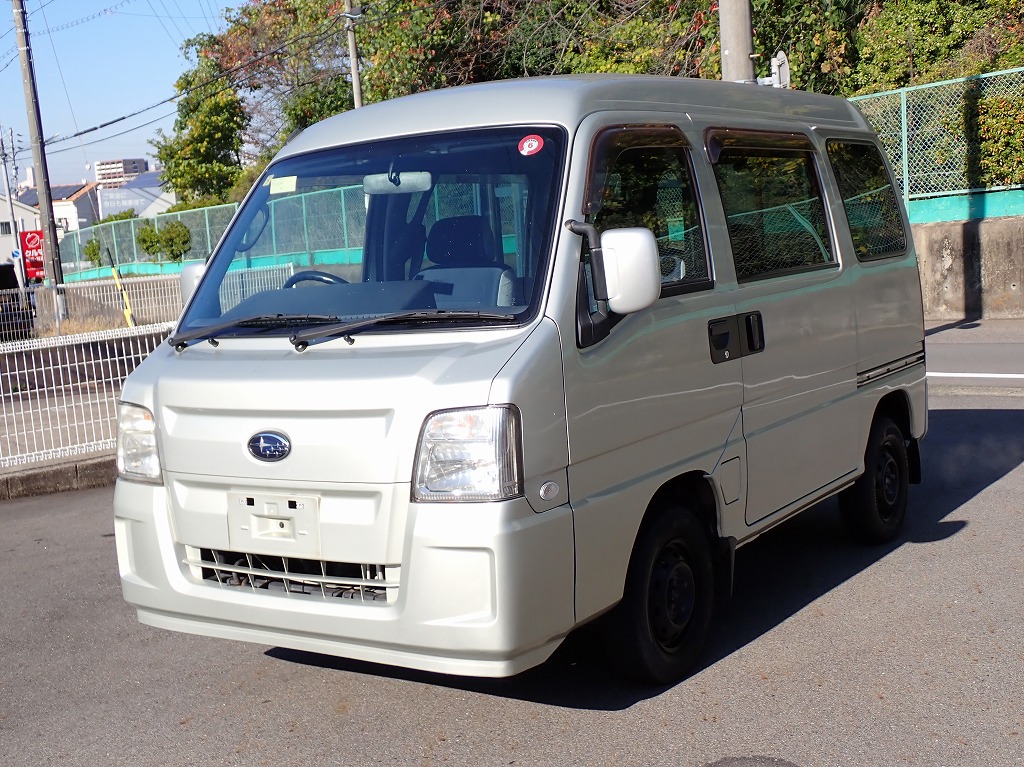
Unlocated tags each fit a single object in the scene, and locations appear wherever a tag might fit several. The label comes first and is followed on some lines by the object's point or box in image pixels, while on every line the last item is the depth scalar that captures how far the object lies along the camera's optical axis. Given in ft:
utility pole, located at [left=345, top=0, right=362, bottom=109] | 90.48
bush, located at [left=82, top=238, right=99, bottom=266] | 165.99
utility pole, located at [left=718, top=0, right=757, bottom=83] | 36.01
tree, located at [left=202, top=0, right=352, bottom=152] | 116.26
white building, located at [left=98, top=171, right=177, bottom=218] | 348.18
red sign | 117.80
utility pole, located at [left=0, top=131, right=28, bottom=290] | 259.39
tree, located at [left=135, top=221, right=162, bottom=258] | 134.92
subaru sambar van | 11.90
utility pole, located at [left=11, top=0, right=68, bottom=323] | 86.07
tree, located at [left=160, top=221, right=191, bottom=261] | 126.93
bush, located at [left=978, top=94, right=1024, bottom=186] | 51.21
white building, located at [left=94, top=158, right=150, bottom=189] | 571.11
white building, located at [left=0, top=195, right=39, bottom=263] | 358.58
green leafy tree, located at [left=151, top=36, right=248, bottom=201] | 178.91
